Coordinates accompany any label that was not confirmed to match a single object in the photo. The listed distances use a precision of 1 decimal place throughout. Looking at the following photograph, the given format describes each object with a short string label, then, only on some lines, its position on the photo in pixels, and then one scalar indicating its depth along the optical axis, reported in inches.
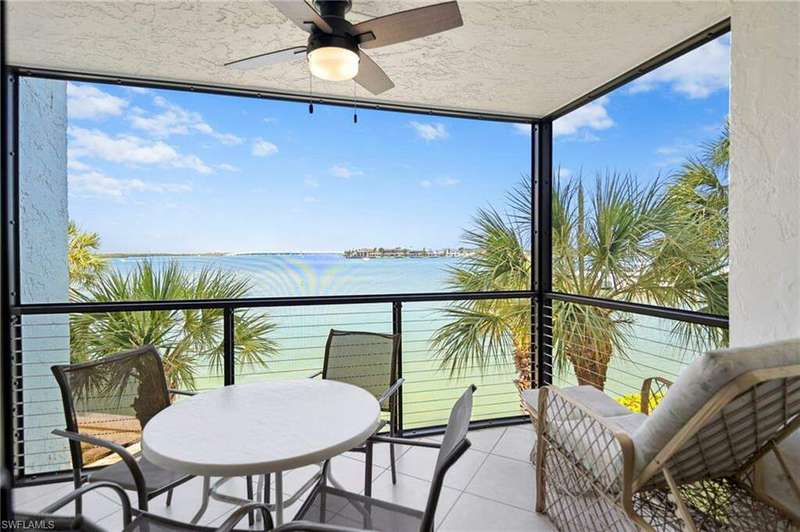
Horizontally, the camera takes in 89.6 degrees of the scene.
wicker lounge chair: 45.5
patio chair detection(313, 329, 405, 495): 89.8
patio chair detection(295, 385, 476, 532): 43.8
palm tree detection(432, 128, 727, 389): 117.9
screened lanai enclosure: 66.5
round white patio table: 47.0
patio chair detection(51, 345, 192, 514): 61.6
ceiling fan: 59.6
